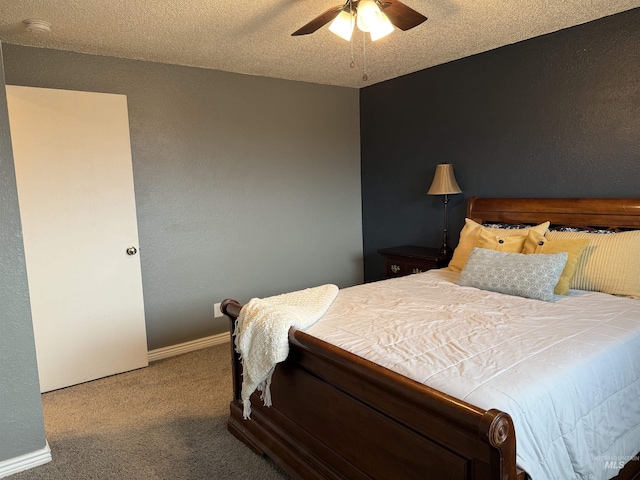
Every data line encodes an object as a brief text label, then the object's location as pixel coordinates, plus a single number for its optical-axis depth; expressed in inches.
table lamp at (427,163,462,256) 143.3
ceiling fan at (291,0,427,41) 80.8
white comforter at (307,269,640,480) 57.0
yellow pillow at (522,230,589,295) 100.4
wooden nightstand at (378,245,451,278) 143.6
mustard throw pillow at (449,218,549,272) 122.9
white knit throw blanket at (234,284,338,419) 78.7
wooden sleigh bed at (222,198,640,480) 49.4
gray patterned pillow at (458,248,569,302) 97.0
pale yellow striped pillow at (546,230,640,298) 98.0
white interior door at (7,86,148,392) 115.6
